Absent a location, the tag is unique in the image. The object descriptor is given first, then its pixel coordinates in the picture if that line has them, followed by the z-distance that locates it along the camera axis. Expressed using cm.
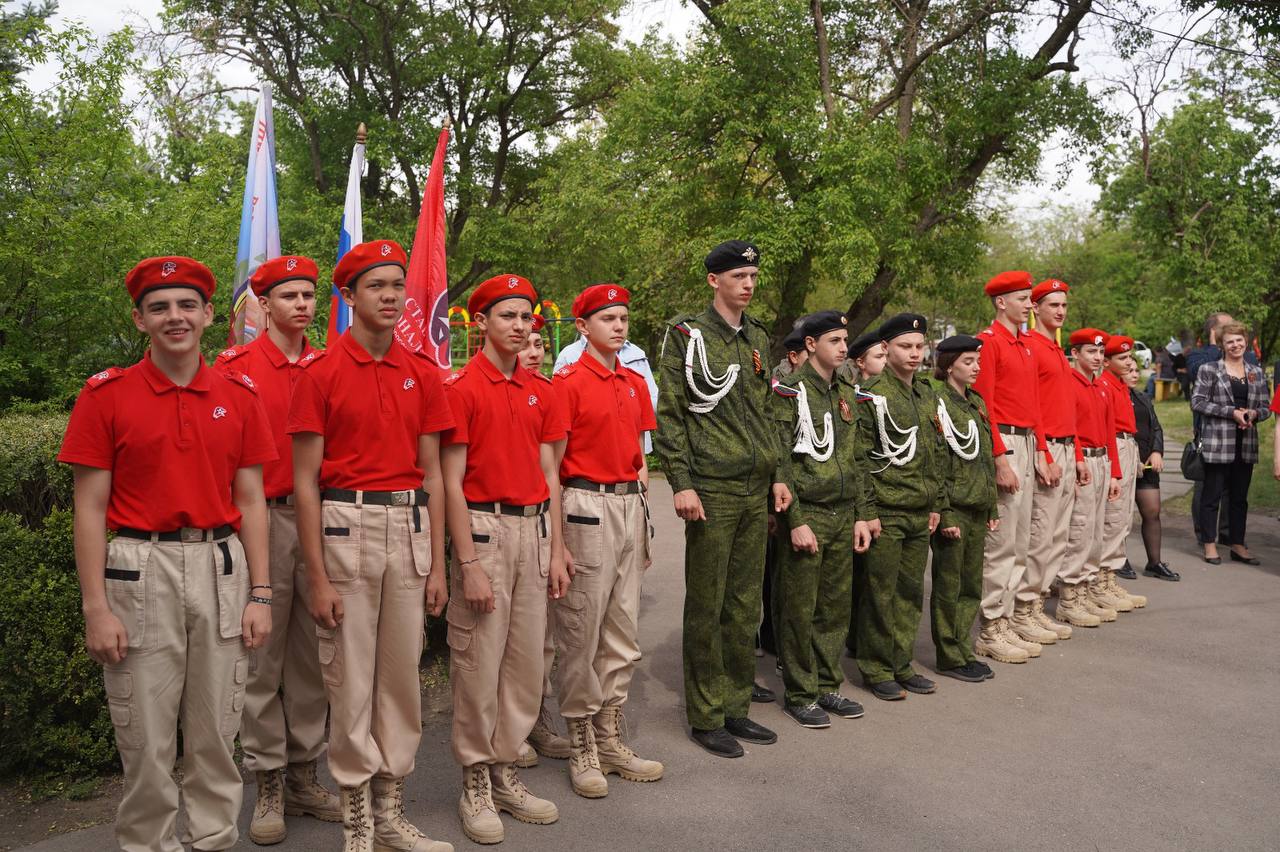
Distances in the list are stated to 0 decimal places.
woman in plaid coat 972
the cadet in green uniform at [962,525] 638
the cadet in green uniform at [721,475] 504
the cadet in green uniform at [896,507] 605
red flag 698
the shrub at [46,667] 434
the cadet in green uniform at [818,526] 556
